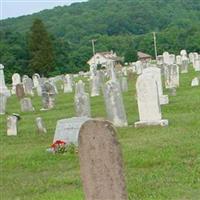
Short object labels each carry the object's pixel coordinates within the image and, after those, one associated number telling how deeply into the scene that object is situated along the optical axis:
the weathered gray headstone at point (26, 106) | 25.42
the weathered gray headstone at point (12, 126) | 18.09
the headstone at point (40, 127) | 17.73
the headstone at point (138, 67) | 47.03
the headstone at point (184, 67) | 42.06
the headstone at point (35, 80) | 42.55
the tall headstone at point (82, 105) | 19.48
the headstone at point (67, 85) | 35.75
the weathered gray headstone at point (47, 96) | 25.47
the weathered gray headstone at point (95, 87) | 30.48
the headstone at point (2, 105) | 25.54
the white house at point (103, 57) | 83.78
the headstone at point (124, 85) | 30.34
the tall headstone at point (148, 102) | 16.91
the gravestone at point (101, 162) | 6.25
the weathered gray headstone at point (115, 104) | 17.47
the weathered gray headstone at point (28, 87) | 36.74
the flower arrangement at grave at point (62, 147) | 13.59
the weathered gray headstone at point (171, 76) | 29.14
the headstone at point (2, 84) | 37.86
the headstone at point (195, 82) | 28.80
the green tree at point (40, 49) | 67.62
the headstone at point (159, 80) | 22.14
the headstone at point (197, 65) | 40.83
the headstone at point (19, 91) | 34.09
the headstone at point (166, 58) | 45.50
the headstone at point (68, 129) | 14.11
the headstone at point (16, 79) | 43.59
